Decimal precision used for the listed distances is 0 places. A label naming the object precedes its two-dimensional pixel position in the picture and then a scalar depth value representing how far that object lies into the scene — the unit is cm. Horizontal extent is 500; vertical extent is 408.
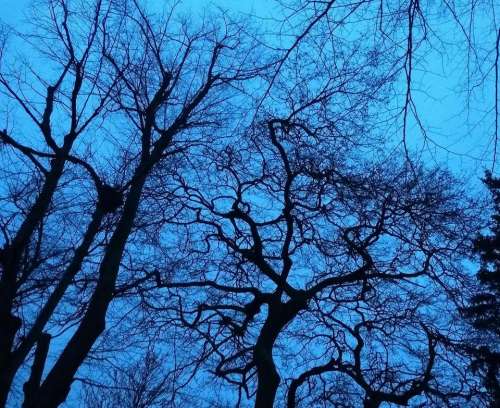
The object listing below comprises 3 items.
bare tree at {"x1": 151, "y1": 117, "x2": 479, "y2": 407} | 959
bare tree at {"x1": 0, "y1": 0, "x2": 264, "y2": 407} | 587
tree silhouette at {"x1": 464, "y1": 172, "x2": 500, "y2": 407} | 1392
